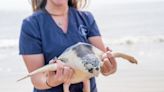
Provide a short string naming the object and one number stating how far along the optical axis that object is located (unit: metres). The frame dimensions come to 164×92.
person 2.46
